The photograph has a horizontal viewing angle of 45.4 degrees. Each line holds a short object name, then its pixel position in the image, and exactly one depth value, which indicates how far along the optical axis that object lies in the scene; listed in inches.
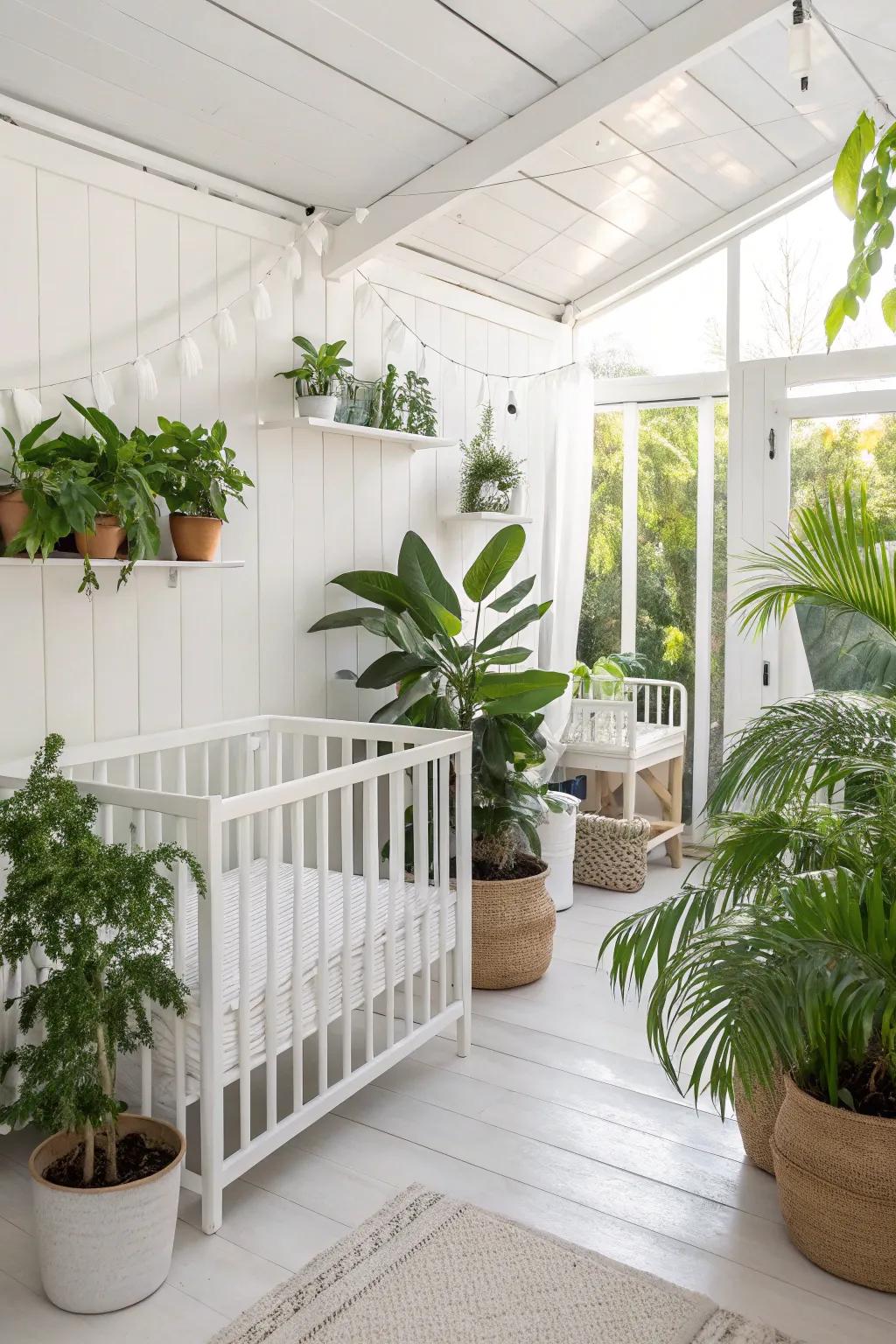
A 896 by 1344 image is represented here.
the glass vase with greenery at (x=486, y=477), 153.8
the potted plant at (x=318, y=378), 123.6
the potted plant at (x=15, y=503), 89.7
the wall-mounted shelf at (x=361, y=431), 121.5
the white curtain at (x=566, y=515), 173.5
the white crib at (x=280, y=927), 80.8
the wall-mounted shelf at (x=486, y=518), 153.5
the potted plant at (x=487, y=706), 126.3
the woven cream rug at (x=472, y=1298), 70.9
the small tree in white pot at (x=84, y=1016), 70.1
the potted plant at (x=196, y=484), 102.6
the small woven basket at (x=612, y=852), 169.2
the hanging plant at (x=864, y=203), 28.5
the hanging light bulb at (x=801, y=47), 101.0
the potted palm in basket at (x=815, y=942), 70.4
